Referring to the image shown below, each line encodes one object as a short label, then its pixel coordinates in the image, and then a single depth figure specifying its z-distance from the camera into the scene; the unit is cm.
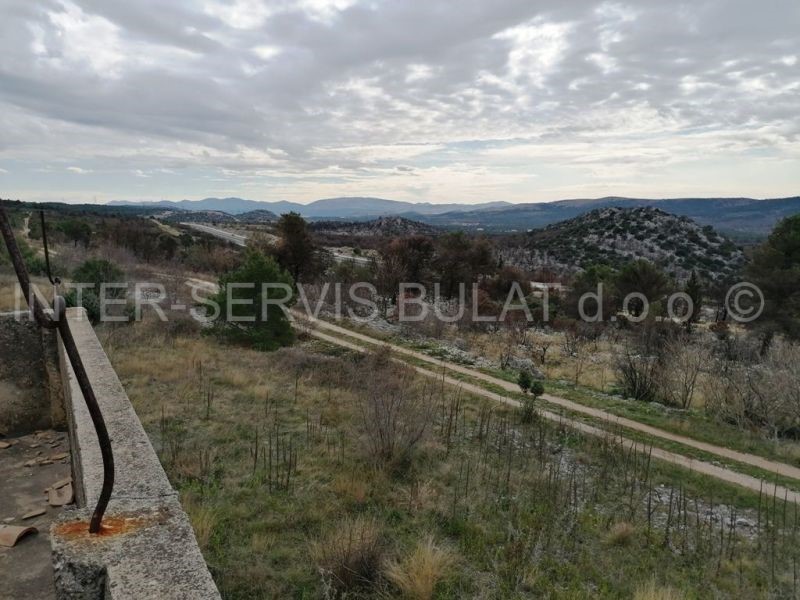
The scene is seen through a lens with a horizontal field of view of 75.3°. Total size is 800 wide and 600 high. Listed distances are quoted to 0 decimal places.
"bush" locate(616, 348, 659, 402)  1389
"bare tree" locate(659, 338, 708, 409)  1317
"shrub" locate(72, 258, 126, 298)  1647
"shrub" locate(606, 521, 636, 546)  545
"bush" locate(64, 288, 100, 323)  1407
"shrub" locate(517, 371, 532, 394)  1167
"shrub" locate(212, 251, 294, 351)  1474
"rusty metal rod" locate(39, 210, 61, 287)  232
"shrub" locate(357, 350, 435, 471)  663
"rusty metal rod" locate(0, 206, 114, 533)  134
